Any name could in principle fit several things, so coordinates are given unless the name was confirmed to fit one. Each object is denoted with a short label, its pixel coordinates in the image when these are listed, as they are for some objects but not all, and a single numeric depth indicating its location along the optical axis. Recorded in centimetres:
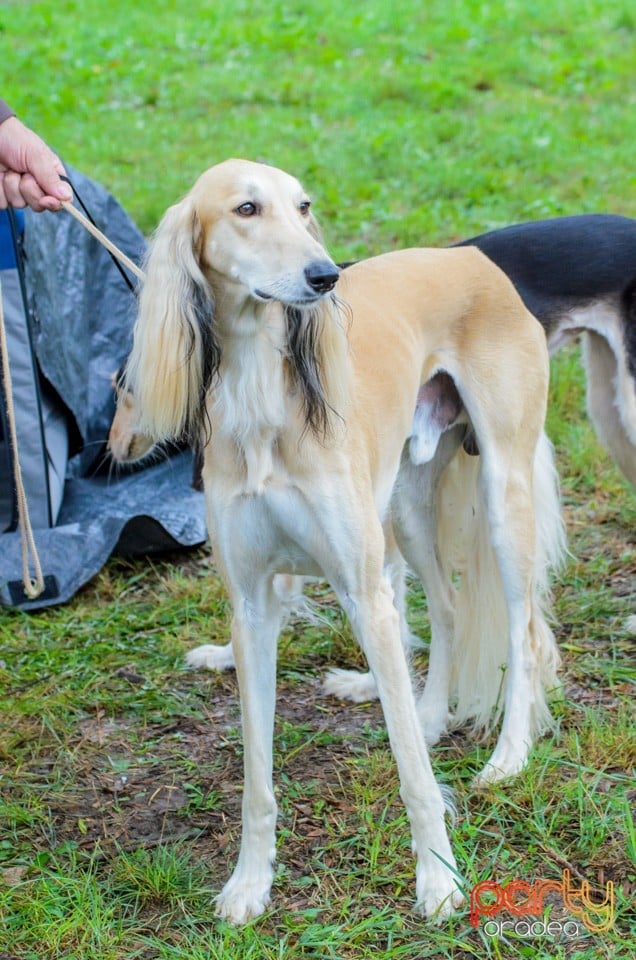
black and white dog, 336
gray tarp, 411
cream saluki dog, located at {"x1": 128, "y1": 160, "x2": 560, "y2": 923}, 223
